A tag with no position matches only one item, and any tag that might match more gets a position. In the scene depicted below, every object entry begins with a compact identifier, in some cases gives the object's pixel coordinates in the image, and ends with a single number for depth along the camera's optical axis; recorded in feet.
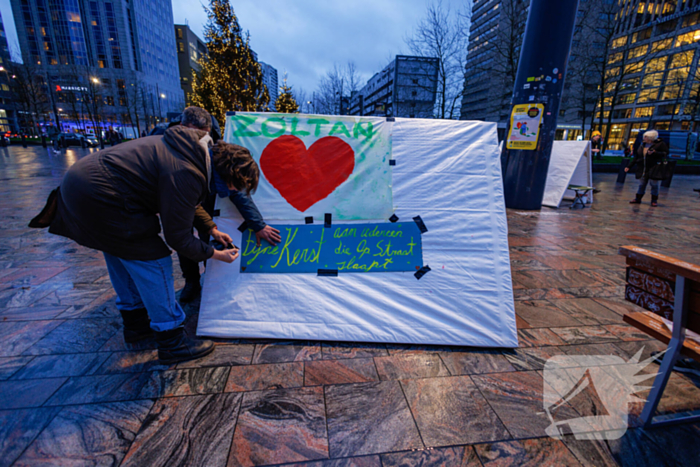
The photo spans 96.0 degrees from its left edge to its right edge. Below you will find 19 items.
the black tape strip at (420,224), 8.11
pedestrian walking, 25.88
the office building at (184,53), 281.39
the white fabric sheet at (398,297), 7.69
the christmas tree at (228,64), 42.14
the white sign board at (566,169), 27.14
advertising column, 20.65
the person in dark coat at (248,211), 7.56
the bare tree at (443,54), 63.22
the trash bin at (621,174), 45.16
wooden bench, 5.07
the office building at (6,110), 211.72
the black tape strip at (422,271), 7.87
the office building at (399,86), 166.67
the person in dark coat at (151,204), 5.71
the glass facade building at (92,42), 203.51
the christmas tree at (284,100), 57.62
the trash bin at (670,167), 28.15
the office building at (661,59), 145.48
